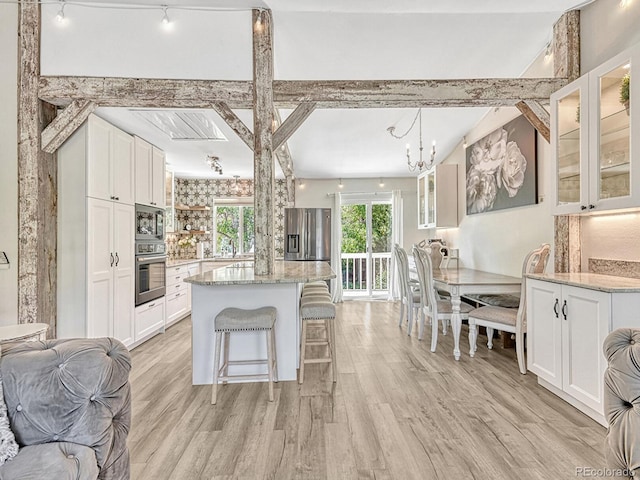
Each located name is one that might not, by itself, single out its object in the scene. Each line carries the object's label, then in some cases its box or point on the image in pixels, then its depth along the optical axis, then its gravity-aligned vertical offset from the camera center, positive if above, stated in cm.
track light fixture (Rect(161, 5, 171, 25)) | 281 +177
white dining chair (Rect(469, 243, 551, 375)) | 301 -68
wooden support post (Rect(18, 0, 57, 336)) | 292 +59
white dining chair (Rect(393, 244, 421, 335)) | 427 -63
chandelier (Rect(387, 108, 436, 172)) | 450 +157
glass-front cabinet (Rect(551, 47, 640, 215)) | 223 +72
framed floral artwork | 372 +86
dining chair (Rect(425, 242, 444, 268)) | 536 -17
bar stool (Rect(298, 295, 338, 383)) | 282 -60
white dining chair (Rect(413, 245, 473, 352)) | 362 -63
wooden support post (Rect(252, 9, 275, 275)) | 298 +77
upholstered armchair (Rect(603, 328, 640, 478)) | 106 -50
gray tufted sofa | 122 -57
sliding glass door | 692 -5
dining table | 333 -43
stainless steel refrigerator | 638 +13
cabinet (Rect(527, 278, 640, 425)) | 205 -61
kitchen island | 286 -64
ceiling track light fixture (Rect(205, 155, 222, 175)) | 523 +120
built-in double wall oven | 400 -16
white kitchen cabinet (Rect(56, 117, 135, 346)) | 317 +3
